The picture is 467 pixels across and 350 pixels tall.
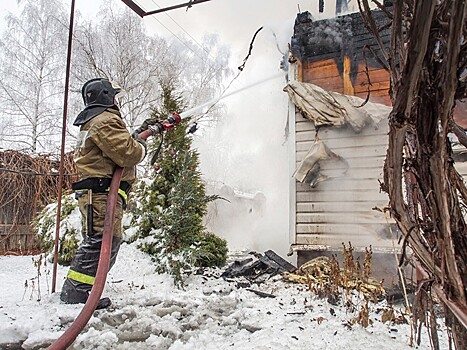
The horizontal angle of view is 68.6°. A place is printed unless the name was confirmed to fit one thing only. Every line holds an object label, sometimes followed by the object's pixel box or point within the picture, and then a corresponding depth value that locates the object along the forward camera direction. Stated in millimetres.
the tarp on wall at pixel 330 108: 4742
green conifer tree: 4090
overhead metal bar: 2939
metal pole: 3057
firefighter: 2820
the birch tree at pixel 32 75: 13766
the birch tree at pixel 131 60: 14203
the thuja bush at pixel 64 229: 4797
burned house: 4723
